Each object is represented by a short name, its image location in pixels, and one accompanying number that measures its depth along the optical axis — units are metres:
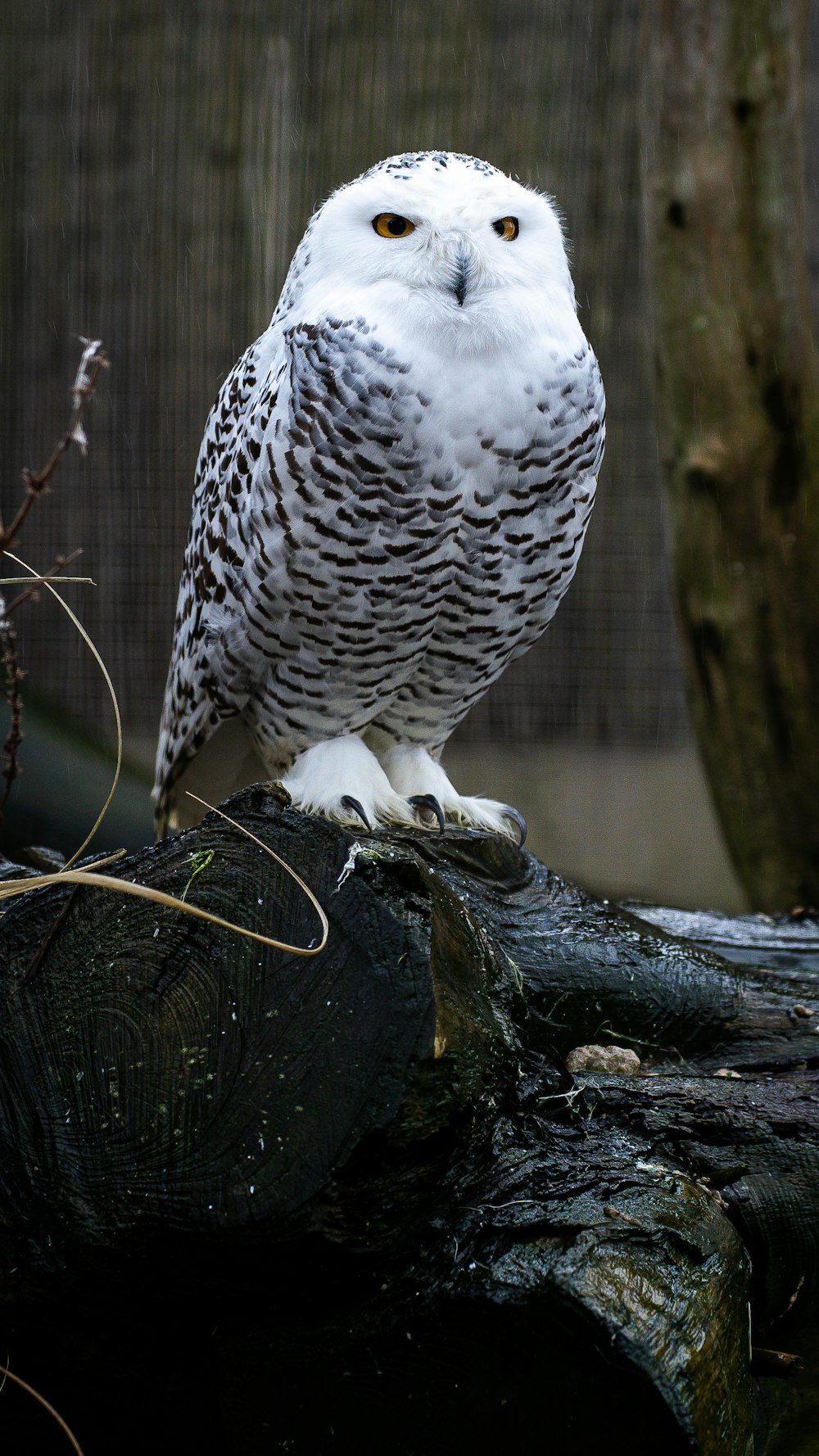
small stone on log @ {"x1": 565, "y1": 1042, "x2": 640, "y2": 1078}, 3.09
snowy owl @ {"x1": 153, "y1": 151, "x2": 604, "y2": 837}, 3.12
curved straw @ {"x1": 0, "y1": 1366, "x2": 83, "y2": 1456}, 2.86
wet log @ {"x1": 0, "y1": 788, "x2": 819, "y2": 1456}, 2.87
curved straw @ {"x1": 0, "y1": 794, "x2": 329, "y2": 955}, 2.89
